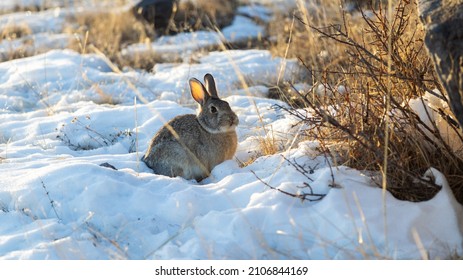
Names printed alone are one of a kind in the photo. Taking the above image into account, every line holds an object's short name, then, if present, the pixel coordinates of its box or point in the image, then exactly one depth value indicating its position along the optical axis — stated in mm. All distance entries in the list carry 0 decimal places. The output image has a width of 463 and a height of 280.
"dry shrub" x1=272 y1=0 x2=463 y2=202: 7305
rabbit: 9844
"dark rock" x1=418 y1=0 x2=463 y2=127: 6336
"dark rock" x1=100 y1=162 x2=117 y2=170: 9420
